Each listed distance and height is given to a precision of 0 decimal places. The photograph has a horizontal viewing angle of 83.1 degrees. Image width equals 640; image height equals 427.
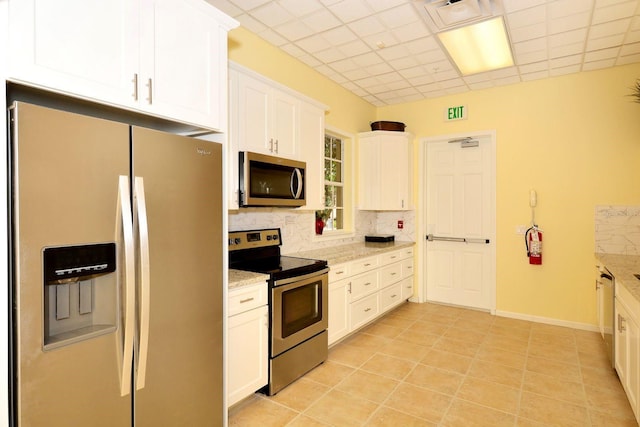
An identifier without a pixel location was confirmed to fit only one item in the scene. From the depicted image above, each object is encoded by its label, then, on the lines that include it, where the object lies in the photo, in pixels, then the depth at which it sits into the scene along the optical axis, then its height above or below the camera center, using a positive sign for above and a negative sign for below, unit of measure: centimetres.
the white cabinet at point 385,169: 467 +55
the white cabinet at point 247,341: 224 -84
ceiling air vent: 259 +150
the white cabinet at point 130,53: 132 +68
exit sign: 459 +127
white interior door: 455 -13
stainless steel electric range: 253 -69
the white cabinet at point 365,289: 332 -83
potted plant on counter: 419 -9
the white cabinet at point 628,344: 206 -85
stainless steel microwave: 261 +24
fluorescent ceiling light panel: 298 +151
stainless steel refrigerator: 127 -25
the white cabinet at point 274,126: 257 +70
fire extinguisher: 405 -37
